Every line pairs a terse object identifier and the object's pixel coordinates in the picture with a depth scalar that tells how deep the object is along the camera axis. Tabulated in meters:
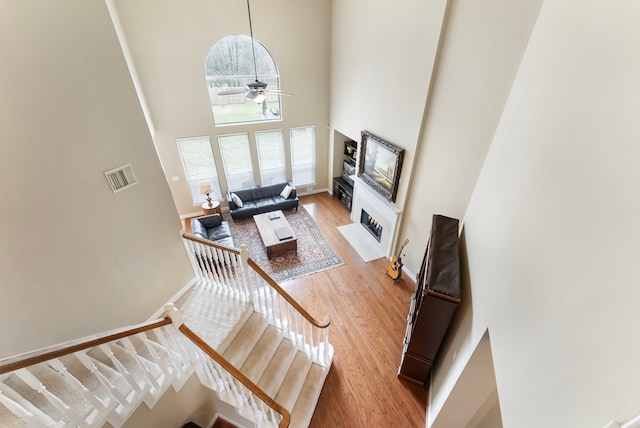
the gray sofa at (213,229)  6.26
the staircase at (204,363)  2.04
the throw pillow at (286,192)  8.06
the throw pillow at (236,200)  7.62
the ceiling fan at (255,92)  4.65
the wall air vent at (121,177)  2.92
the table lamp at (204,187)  7.20
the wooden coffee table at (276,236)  6.19
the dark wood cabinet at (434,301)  2.85
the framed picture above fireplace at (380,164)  5.32
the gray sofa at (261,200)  7.64
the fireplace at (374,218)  5.78
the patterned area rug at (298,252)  5.96
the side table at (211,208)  7.45
